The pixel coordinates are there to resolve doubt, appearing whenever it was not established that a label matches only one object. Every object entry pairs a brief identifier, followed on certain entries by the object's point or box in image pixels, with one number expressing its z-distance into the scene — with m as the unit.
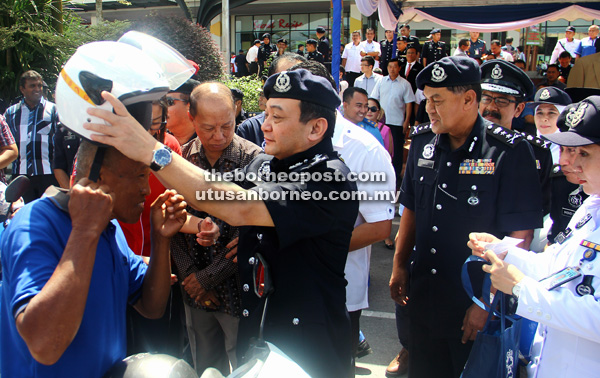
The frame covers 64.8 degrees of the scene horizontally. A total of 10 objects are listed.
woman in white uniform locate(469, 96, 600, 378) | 1.77
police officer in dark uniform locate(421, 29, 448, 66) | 10.36
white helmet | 1.53
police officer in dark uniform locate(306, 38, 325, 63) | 11.10
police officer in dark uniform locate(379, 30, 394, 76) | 11.45
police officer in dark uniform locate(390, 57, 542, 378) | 2.61
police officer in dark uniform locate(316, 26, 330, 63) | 11.60
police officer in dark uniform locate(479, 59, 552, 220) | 3.70
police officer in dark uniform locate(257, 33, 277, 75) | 15.01
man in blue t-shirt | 1.35
